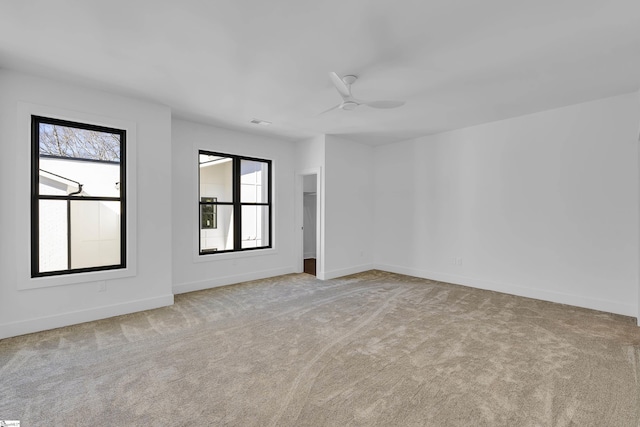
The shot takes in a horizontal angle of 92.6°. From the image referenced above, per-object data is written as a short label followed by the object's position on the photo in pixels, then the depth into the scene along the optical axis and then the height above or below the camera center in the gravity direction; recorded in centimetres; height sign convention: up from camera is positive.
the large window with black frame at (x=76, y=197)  338 +16
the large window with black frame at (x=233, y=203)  525 +16
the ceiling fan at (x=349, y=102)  301 +117
